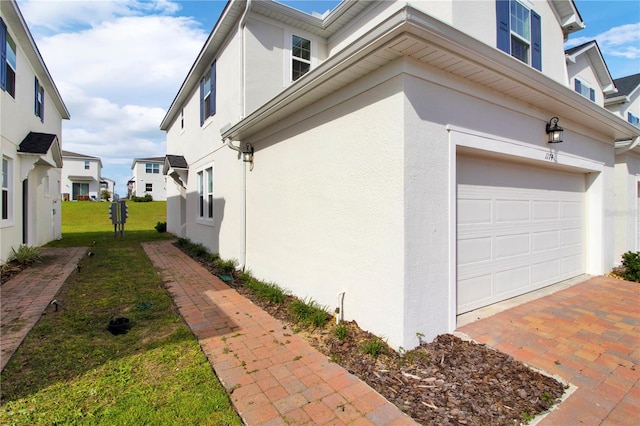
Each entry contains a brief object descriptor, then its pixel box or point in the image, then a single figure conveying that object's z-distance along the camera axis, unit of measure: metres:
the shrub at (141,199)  38.93
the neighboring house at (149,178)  44.00
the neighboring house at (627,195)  7.49
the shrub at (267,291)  5.33
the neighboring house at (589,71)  9.95
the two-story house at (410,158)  3.42
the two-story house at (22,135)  7.55
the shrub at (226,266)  7.65
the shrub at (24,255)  7.98
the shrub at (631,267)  6.44
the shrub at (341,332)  3.75
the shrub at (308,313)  4.24
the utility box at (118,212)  14.59
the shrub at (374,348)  3.31
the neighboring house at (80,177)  41.28
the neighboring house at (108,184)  55.69
